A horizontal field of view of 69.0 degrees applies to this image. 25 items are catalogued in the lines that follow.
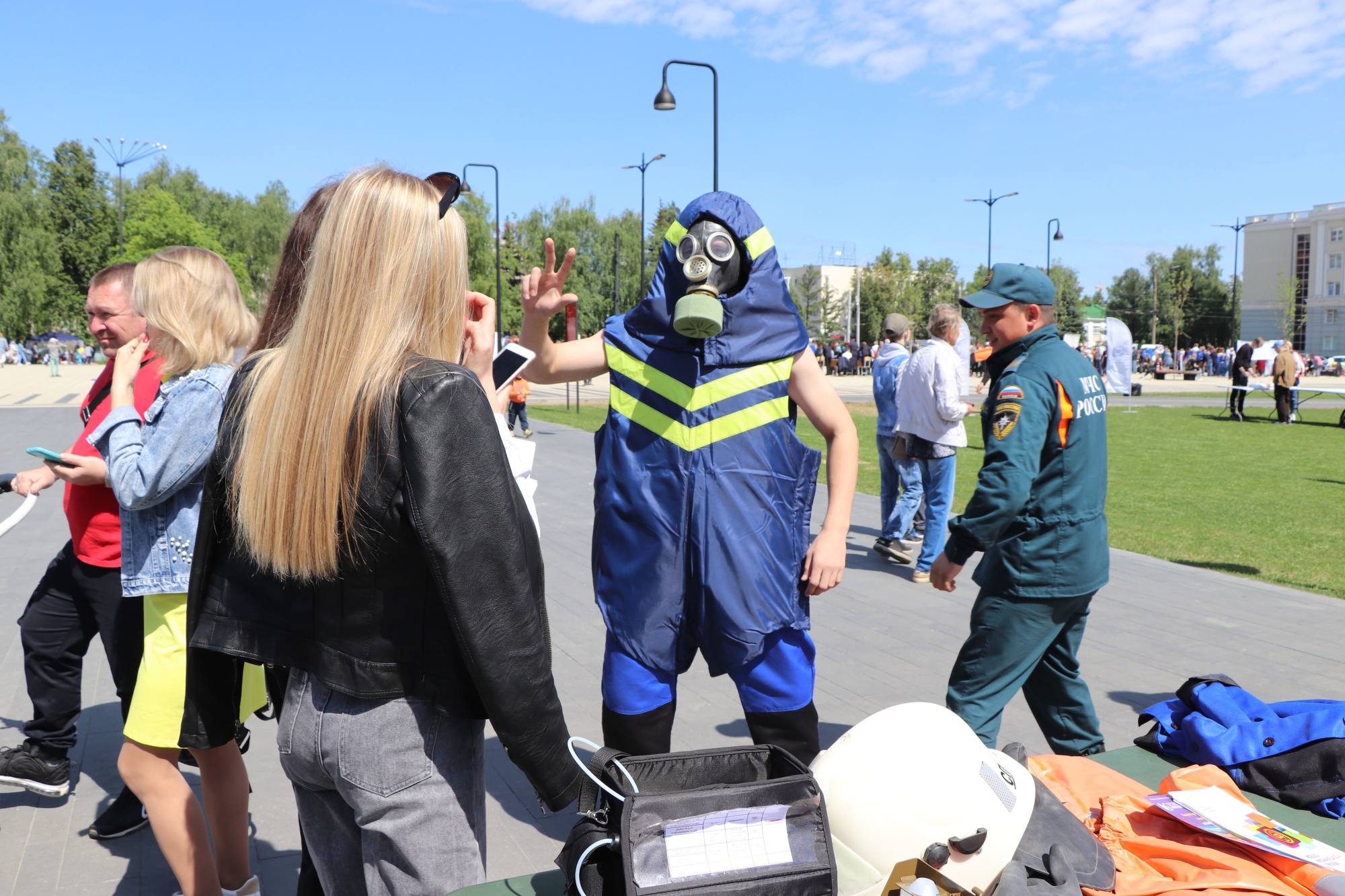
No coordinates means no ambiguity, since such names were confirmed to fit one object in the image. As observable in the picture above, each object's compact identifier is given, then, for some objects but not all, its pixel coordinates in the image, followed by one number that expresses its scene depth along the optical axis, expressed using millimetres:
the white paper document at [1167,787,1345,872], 2152
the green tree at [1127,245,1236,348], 86875
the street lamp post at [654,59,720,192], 22234
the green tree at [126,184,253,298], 51594
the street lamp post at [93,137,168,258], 45312
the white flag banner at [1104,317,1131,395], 20922
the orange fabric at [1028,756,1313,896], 2107
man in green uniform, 3195
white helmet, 1798
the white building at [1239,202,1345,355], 91812
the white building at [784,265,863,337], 79000
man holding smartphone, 3080
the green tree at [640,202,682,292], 60078
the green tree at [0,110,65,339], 53906
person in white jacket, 7348
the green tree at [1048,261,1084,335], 77625
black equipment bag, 1629
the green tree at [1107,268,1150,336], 91188
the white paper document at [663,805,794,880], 1648
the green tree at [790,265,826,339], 75375
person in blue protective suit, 2619
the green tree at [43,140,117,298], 64250
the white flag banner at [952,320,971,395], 7548
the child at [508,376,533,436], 13562
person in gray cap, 7941
